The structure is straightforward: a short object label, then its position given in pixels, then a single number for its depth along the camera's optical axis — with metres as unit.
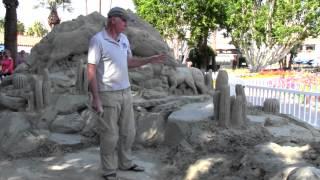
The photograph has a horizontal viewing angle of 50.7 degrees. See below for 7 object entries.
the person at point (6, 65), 9.41
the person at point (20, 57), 10.32
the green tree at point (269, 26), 18.55
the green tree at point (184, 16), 22.70
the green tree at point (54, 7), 14.99
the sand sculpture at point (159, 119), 3.82
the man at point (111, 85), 3.42
